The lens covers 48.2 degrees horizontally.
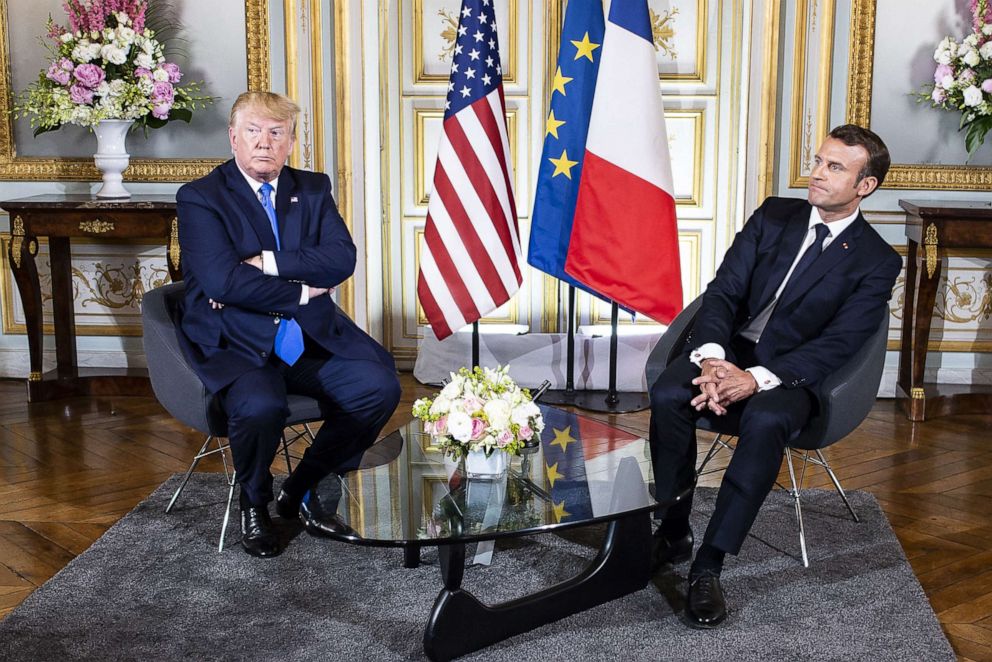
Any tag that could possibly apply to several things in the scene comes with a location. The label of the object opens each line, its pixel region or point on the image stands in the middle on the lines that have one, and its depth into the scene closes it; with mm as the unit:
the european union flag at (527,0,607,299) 4785
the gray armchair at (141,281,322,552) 3338
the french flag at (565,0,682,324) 4633
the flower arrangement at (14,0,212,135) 4785
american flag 4766
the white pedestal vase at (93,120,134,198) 4992
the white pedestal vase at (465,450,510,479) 2795
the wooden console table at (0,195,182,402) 4887
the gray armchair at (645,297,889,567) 3199
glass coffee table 2592
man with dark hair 3010
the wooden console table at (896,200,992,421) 4703
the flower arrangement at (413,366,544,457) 2707
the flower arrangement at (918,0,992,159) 4660
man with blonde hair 3389
